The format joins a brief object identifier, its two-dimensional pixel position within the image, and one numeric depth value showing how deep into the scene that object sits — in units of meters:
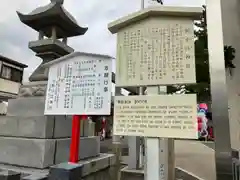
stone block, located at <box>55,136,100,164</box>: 3.76
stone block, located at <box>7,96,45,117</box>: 3.89
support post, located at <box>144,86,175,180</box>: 2.36
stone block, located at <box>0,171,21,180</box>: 2.52
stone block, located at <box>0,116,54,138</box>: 3.65
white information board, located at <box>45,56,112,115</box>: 2.86
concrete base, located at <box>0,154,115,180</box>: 3.15
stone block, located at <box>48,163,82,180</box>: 2.51
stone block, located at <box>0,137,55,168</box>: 3.48
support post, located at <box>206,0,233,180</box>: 2.17
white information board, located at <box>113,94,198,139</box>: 2.17
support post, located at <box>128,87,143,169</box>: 4.54
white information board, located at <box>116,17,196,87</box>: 2.33
